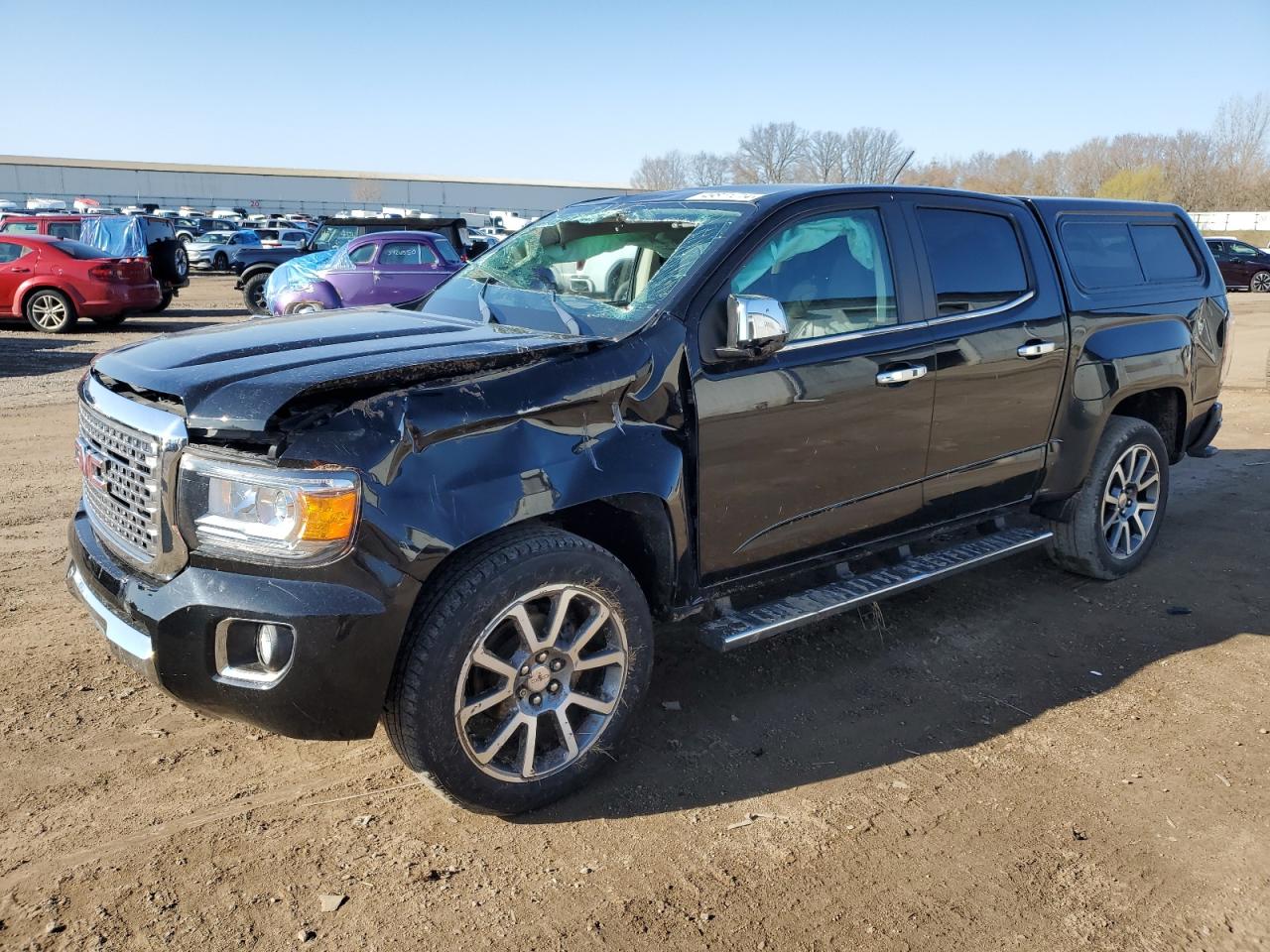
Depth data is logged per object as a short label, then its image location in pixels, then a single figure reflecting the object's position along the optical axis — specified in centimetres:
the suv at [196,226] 3538
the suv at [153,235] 1886
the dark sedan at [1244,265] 3075
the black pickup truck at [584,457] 279
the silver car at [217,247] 3284
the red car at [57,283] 1570
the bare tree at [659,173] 10831
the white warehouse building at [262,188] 8300
